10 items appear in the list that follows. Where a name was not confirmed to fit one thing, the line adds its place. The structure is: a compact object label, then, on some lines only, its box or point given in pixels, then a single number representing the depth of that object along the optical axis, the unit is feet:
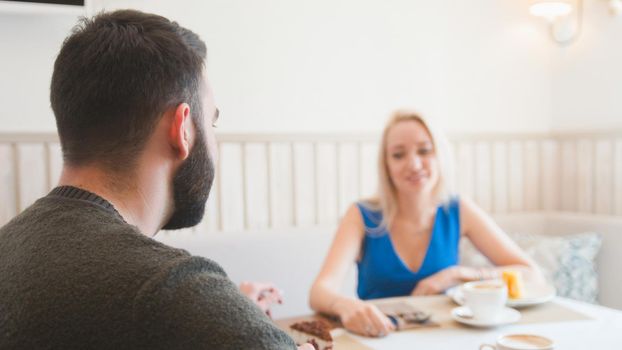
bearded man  2.12
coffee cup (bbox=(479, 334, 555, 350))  3.77
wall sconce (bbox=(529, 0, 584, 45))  9.72
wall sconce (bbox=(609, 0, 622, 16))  9.11
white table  4.10
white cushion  8.50
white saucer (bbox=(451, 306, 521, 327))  4.44
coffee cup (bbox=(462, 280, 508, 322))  4.47
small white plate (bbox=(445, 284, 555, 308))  4.99
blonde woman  6.81
